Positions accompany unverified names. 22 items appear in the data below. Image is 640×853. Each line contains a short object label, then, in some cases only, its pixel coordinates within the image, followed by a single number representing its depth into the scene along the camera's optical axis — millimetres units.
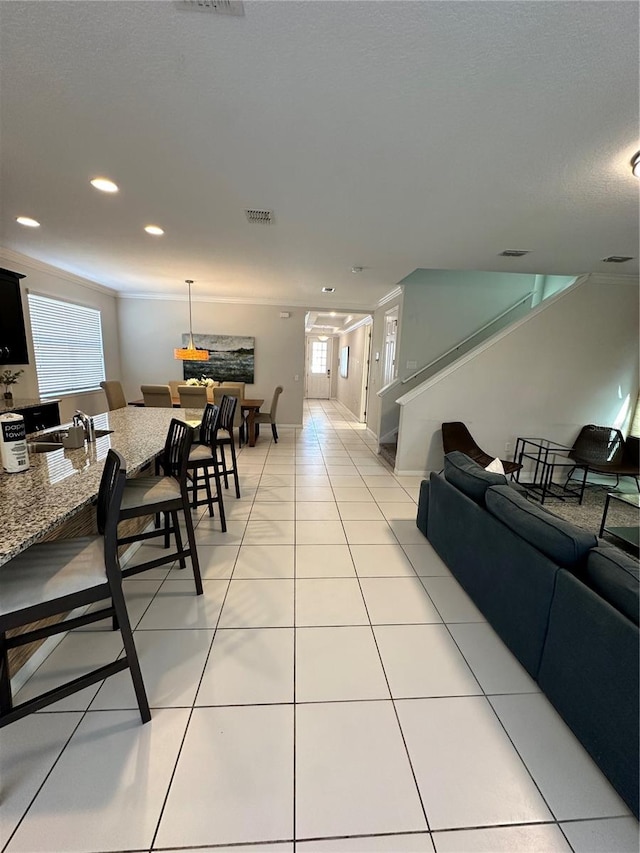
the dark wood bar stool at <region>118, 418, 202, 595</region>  1818
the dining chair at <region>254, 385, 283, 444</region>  5844
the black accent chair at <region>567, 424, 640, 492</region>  4195
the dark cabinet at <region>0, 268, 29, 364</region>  3646
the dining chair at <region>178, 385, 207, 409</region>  4906
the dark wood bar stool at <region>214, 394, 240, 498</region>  3438
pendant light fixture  5785
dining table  5758
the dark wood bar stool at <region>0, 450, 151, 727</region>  1083
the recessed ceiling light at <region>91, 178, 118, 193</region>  2311
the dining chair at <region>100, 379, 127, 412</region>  5324
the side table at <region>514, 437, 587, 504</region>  4172
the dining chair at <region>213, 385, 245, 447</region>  5336
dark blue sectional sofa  1119
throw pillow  2775
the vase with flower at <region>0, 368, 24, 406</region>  3764
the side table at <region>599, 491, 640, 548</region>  2385
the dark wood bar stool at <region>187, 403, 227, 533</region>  2691
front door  12220
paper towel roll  1436
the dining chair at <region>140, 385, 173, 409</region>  5117
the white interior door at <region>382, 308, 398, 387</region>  5636
